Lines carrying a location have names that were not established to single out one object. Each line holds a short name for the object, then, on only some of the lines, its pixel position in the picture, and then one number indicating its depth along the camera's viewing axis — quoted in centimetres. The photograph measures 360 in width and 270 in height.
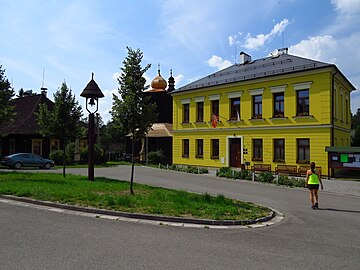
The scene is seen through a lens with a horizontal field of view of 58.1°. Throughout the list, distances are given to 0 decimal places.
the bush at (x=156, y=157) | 3900
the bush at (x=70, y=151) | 3538
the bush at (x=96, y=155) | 3700
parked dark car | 2872
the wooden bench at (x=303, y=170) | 2475
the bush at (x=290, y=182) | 1913
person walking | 1203
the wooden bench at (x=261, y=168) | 2670
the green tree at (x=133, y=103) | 1343
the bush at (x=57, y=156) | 3425
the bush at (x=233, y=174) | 2255
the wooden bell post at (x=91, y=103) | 1731
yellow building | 2486
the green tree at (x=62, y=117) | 1867
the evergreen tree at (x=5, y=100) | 1796
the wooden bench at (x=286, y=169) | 2500
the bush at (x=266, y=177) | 2100
